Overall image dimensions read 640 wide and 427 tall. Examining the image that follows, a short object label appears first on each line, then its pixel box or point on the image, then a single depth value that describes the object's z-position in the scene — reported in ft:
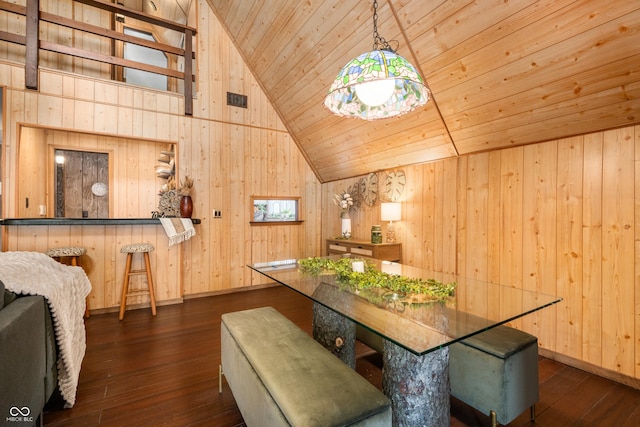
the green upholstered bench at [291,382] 3.46
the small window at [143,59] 17.61
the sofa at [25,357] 3.58
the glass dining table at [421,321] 3.81
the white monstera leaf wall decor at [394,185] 12.91
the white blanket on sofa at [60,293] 4.94
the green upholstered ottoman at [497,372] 5.01
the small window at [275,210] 15.89
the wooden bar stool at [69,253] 9.70
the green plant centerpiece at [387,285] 5.24
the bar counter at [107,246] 10.18
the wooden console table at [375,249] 12.51
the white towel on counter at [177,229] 11.77
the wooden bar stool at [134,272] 10.91
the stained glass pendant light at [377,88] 5.32
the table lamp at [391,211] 12.53
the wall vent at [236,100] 14.71
